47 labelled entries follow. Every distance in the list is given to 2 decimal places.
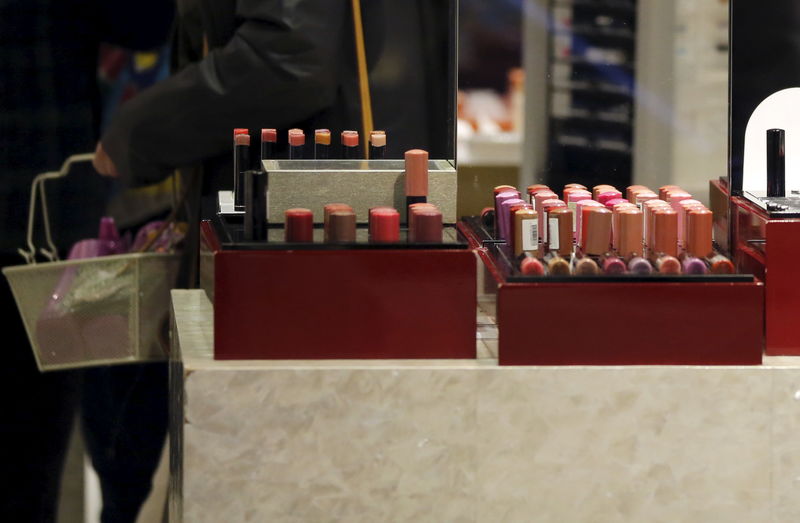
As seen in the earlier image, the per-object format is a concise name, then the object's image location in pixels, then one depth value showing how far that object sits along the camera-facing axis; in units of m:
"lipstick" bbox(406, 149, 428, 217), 4.54
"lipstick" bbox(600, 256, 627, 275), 4.45
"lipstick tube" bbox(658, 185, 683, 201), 4.64
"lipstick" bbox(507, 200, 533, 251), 4.51
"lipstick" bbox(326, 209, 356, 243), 4.45
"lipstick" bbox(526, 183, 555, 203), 4.67
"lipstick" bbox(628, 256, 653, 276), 4.45
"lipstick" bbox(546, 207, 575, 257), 4.50
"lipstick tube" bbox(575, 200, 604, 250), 4.54
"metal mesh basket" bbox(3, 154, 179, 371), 5.03
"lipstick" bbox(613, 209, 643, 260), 4.48
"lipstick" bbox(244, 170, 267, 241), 4.46
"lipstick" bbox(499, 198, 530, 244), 4.56
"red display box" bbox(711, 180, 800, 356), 4.48
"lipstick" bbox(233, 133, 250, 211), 4.70
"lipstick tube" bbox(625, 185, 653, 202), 4.64
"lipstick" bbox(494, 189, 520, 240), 4.60
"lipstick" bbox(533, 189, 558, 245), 4.58
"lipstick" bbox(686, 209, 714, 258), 4.48
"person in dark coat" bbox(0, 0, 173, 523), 5.13
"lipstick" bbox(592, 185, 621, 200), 4.65
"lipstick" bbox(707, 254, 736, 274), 4.46
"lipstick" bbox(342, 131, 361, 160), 4.70
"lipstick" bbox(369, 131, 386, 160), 4.69
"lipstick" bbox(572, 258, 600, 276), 4.44
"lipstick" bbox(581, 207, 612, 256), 4.48
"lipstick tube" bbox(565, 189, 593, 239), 4.59
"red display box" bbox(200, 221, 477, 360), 4.43
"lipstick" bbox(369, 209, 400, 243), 4.46
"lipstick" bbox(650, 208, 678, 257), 4.48
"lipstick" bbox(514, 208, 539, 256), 4.49
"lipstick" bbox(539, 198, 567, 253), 4.52
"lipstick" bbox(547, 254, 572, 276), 4.44
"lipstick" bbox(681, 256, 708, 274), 4.45
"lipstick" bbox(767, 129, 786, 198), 4.60
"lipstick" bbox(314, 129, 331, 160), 4.69
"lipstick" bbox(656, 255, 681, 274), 4.45
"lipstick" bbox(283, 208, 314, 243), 4.45
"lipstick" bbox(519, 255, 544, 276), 4.44
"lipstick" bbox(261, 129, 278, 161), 4.72
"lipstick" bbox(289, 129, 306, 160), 4.68
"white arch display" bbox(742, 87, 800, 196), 4.63
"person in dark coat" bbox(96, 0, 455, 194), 4.83
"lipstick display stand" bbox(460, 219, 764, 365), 4.43
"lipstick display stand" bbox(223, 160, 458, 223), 4.56
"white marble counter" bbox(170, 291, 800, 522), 4.42
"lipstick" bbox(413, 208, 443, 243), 4.46
